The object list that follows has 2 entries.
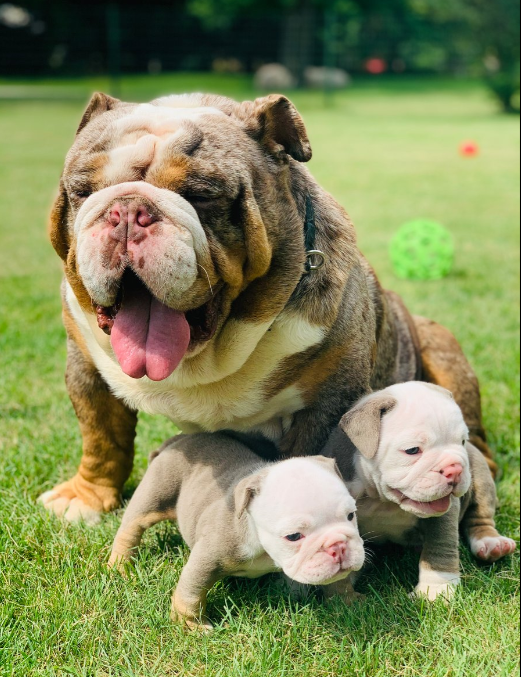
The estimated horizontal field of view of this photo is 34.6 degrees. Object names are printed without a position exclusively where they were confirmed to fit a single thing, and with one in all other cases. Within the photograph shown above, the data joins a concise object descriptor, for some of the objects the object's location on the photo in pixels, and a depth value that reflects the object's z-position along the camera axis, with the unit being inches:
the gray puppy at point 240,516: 103.9
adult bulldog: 104.1
